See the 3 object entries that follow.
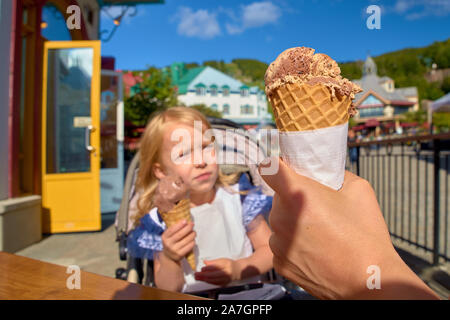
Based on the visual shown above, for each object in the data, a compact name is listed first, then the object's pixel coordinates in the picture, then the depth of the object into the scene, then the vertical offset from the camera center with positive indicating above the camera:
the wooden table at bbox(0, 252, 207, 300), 0.71 -0.36
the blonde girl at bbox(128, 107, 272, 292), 1.42 -0.39
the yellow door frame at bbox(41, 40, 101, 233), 4.41 -0.62
